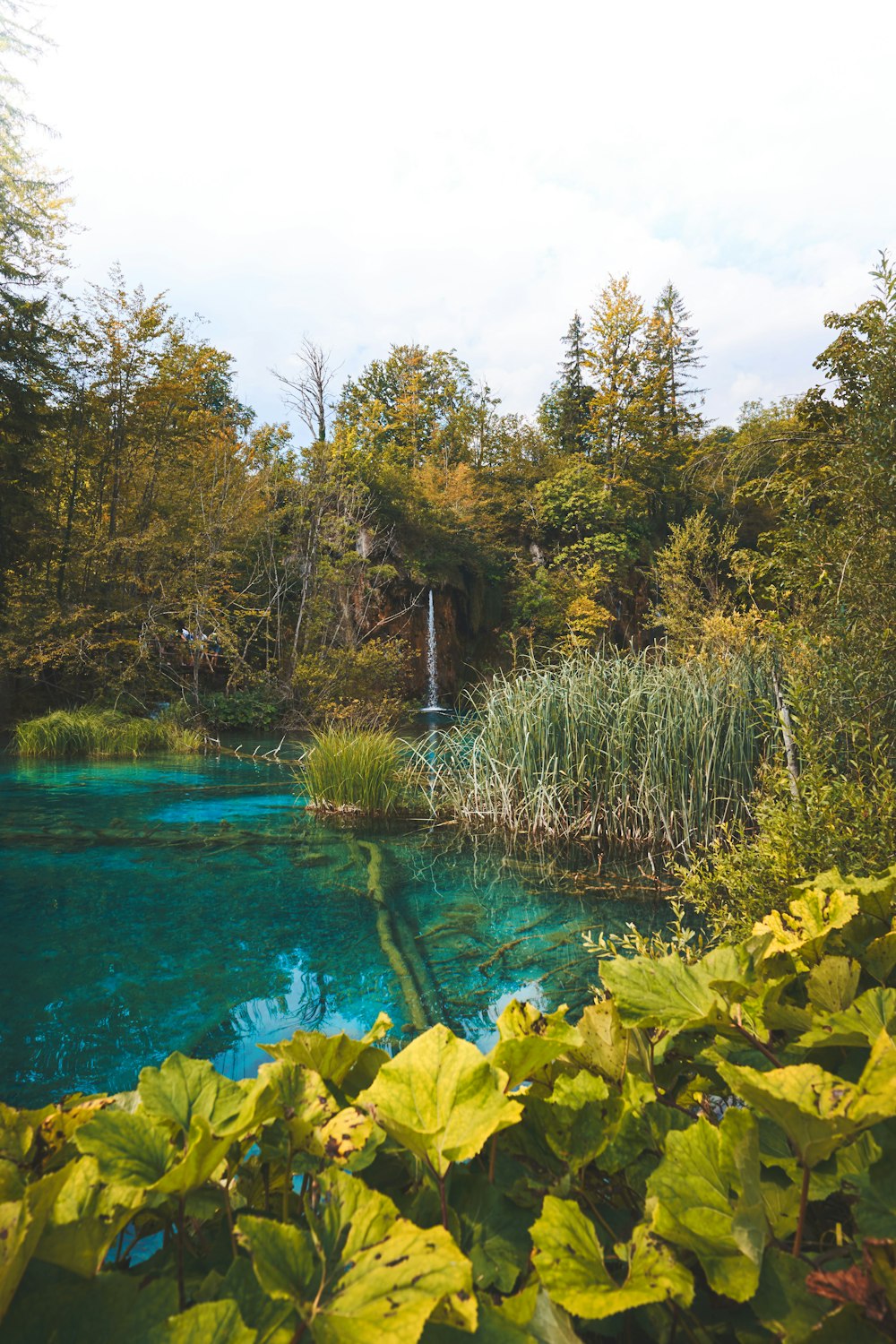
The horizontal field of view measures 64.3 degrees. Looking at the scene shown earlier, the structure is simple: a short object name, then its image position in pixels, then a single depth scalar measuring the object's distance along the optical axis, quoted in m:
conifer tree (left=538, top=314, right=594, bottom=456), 23.89
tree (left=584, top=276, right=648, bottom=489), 20.19
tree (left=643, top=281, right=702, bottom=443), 20.80
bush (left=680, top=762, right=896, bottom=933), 2.15
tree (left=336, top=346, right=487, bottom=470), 22.00
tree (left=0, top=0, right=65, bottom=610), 11.87
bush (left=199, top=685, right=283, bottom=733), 12.24
